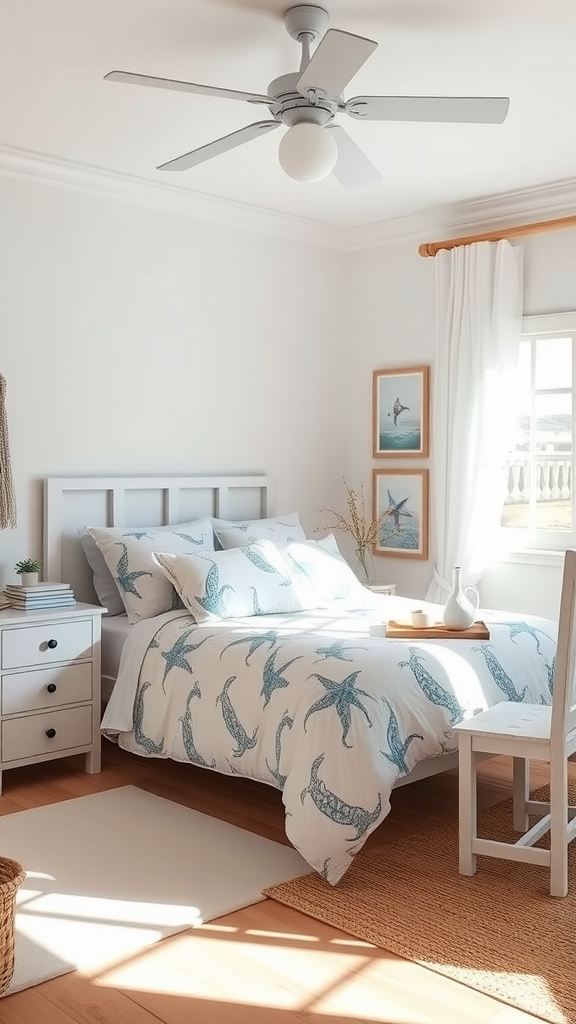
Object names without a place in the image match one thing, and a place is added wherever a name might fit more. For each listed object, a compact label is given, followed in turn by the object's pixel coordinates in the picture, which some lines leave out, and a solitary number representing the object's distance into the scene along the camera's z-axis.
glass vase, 5.60
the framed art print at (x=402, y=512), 5.40
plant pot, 3.99
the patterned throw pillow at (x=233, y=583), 3.92
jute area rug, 2.39
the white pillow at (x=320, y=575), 4.36
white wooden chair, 2.81
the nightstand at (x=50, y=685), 3.77
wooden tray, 3.56
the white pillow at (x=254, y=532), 4.68
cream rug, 2.60
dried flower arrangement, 5.52
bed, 2.92
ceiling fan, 2.75
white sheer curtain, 4.86
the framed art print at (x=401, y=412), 5.38
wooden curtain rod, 4.57
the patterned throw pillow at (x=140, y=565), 4.12
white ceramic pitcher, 3.63
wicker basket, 2.29
